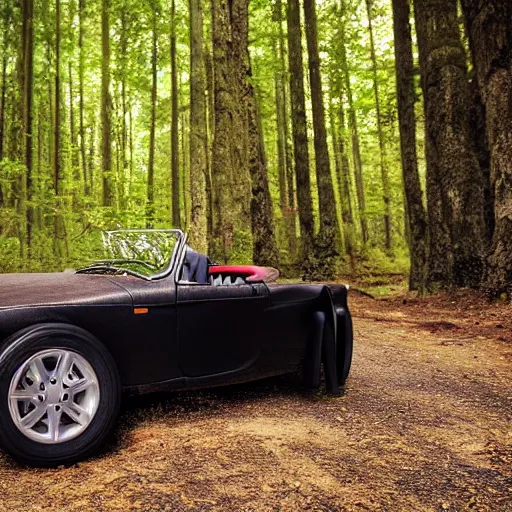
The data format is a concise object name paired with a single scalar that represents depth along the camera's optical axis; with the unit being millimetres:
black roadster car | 2801
